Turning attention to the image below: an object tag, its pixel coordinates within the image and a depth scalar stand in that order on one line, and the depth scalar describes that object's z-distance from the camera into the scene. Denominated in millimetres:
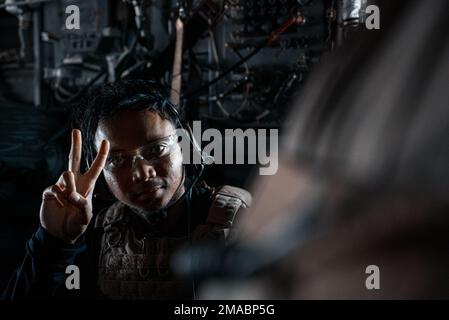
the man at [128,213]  1262
